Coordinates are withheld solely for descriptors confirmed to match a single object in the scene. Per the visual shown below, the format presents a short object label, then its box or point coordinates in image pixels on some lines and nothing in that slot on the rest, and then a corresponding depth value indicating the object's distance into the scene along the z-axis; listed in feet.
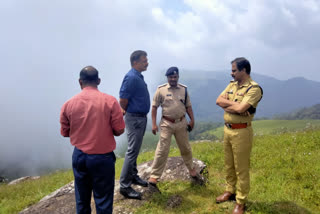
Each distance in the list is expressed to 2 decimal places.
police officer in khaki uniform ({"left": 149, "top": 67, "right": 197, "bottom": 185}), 18.42
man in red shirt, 11.34
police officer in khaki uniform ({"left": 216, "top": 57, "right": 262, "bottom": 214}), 14.14
